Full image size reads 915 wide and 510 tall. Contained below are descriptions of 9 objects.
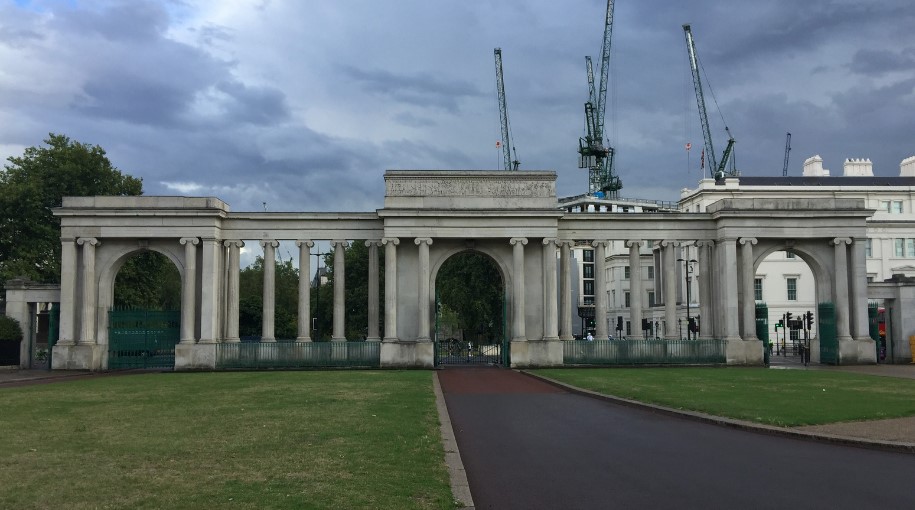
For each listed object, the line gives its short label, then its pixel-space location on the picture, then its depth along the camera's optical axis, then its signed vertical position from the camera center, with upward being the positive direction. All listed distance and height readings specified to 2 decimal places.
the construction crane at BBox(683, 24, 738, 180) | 126.19 +30.78
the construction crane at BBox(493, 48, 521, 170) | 134.12 +34.08
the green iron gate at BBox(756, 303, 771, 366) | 47.31 -0.79
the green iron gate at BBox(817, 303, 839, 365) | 46.00 -1.40
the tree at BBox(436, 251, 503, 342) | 80.31 +1.78
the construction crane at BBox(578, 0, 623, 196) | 140.62 +28.42
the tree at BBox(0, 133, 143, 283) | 57.75 +8.81
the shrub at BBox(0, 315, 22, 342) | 44.38 -0.76
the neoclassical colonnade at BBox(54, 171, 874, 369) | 44.06 +3.48
